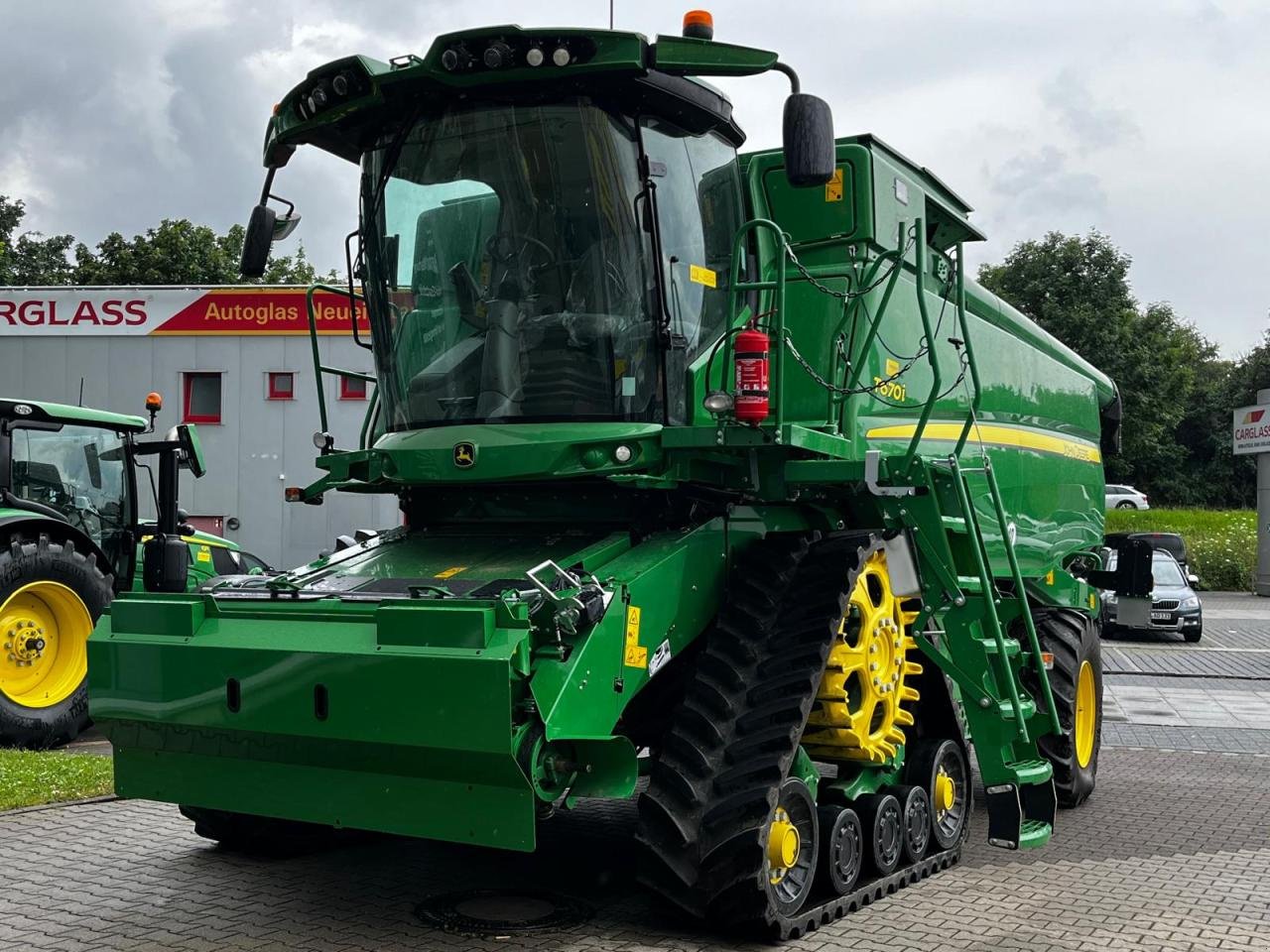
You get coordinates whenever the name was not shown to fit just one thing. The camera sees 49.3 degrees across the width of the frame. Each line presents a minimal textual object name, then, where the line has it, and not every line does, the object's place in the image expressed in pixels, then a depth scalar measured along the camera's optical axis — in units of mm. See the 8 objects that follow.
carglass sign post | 33312
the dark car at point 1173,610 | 23344
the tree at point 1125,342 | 54875
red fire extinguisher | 5828
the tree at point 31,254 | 59438
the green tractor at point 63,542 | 10906
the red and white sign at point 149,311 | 23312
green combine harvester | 5430
